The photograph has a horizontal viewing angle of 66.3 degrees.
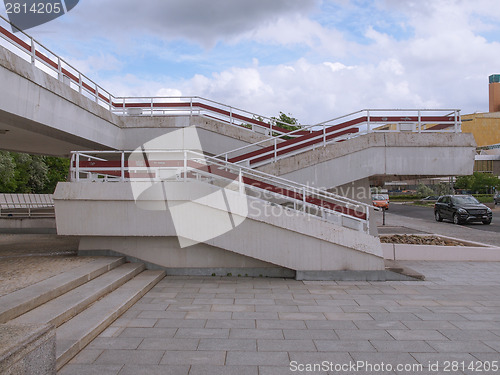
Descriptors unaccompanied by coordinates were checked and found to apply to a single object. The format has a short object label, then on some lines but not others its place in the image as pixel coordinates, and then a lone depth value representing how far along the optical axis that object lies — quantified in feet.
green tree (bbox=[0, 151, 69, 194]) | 99.09
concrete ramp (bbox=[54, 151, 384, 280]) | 27.96
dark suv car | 69.77
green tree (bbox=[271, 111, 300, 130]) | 111.13
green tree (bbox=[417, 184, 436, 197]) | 206.04
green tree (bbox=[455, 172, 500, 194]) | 180.81
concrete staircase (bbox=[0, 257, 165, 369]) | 15.66
